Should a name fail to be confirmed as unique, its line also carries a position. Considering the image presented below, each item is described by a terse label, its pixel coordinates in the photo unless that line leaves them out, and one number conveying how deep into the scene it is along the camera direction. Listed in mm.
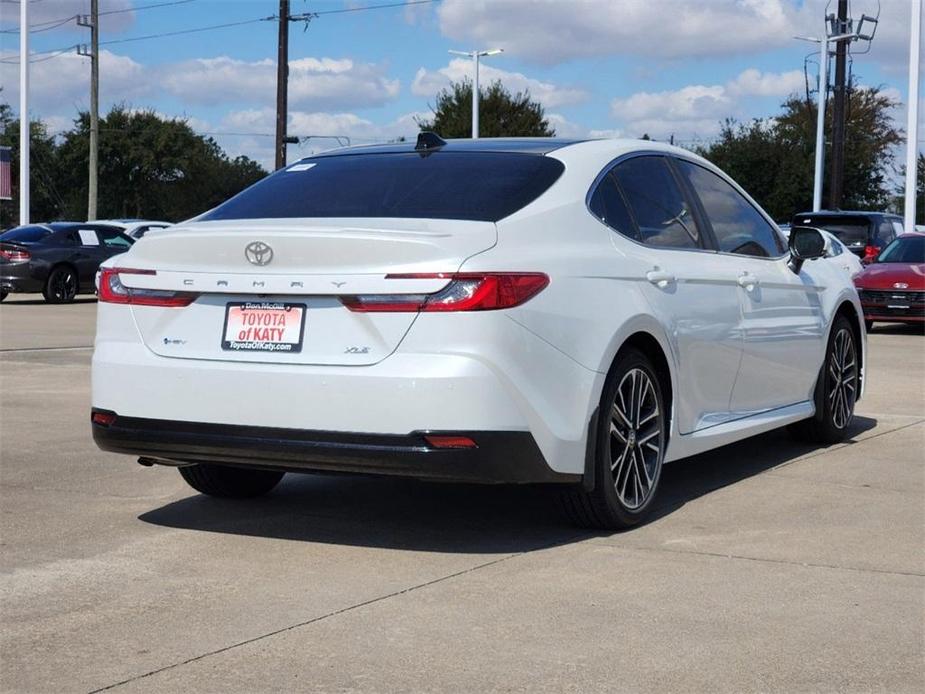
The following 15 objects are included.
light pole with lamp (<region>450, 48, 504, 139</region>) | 49344
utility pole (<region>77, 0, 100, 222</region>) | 47188
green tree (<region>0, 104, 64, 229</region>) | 76625
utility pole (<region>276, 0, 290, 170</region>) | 39531
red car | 19734
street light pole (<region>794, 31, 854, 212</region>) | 44844
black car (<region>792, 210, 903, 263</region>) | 23953
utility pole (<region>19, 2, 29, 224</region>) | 40312
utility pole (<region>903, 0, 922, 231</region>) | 31219
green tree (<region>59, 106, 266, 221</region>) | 76688
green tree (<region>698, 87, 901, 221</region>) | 61344
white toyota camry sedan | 5094
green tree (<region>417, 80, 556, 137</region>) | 76062
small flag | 33878
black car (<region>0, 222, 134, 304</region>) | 25281
